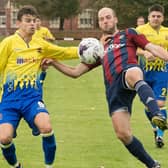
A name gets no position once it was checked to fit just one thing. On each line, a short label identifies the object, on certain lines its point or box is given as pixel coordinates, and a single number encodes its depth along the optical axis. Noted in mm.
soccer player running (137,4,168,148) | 11406
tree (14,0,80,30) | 63938
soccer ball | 8711
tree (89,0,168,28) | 59688
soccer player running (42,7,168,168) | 8328
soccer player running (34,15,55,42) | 17094
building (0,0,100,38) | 72875
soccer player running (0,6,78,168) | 8586
